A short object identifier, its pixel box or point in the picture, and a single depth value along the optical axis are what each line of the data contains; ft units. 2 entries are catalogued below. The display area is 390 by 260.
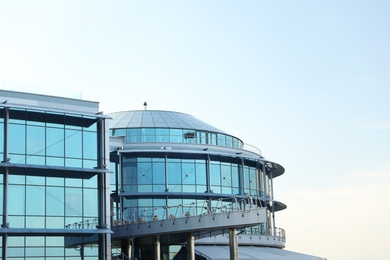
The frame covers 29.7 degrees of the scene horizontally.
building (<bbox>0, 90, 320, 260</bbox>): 164.96
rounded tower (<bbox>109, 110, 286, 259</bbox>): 228.84
